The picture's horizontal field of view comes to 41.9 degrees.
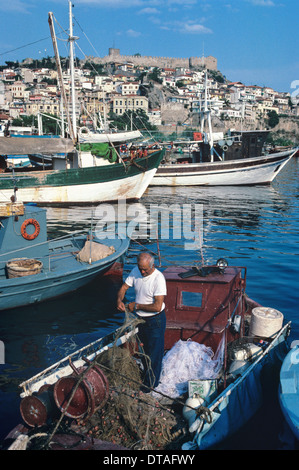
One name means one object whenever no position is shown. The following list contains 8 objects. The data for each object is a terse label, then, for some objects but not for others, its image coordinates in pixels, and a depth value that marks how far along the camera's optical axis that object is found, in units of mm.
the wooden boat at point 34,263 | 9969
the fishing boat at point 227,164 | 37625
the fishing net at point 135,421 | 5141
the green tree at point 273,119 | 146250
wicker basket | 10023
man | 5691
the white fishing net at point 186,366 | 6418
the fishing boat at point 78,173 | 23297
